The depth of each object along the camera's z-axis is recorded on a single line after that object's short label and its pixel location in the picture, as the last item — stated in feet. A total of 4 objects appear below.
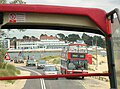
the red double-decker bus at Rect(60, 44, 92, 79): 79.12
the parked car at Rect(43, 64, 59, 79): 81.67
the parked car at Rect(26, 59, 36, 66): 191.56
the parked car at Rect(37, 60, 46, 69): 159.06
